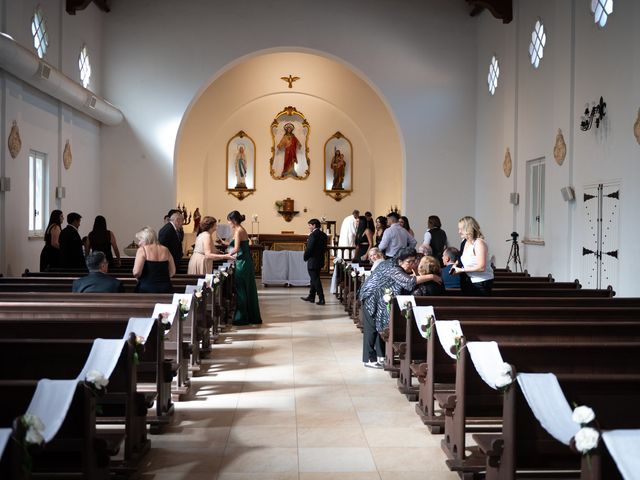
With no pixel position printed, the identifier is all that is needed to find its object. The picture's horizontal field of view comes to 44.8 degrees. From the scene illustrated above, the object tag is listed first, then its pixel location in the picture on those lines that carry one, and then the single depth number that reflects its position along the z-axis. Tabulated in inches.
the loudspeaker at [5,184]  459.8
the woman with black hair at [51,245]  464.4
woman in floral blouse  314.2
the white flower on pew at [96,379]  158.7
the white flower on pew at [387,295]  309.4
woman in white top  331.0
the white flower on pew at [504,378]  166.1
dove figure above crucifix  906.7
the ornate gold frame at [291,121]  953.5
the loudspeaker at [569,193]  480.4
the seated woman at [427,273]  318.7
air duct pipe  427.5
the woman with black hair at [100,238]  481.1
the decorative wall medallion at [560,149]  497.0
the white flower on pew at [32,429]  123.6
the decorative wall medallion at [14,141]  474.3
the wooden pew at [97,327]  234.2
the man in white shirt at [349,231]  738.8
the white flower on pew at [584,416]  132.1
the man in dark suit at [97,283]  317.7
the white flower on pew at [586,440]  126.3
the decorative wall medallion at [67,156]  581.3
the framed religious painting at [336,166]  962.1
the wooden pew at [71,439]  150.6
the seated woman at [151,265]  335.6
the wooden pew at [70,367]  193.2
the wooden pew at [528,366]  201.5
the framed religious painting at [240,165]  952.3
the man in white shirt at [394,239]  510.6
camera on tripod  578.9
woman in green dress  459.2
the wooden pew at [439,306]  284.8
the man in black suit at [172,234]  442.9
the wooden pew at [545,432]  163.6
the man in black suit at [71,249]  454.3
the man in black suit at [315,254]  582.6
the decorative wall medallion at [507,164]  610.5
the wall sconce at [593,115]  434.3
